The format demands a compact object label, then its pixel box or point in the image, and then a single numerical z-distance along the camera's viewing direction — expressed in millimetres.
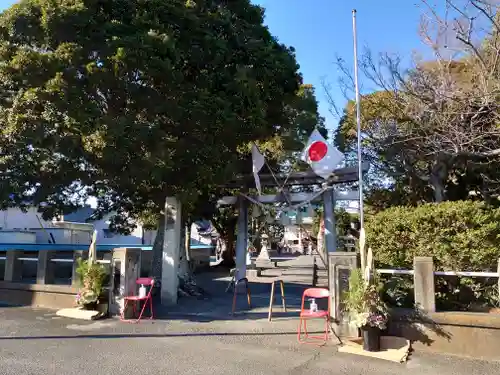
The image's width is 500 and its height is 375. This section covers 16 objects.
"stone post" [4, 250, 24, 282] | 12680
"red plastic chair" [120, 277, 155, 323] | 9656
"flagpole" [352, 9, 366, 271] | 7484
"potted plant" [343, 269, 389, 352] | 6930
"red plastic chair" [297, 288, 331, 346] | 7640
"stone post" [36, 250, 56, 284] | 11797
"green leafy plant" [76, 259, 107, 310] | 10156
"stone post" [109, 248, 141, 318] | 10102
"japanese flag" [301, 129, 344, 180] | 12759
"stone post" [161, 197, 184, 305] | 11898
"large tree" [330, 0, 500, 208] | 9953
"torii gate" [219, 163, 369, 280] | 13836
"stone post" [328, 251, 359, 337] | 7809
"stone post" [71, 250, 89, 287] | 11000
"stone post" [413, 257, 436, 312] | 7211
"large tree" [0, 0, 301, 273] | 9562
